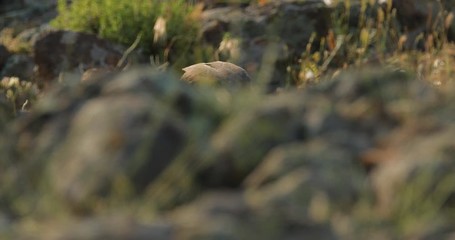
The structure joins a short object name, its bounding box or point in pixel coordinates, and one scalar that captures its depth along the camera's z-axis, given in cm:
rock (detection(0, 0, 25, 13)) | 2496
